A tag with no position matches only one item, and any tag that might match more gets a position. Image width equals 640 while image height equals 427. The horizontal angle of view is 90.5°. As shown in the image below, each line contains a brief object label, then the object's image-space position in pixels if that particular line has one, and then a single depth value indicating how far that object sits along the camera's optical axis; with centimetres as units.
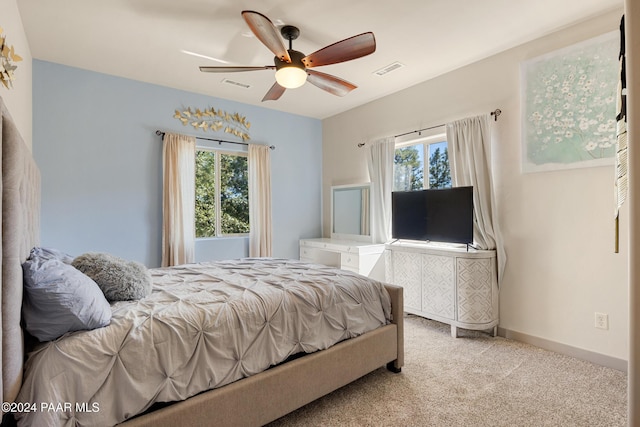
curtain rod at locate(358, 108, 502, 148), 313
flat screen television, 321
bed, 115
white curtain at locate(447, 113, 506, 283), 312
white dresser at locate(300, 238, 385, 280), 405
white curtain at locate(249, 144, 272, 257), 460
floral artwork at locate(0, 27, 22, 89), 192
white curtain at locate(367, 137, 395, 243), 423
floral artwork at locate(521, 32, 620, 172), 248
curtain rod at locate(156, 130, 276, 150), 391
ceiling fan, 207
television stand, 304
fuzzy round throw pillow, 177
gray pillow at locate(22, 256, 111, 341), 128
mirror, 457
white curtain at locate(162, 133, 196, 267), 387
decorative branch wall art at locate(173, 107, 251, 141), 412
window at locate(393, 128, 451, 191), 373
